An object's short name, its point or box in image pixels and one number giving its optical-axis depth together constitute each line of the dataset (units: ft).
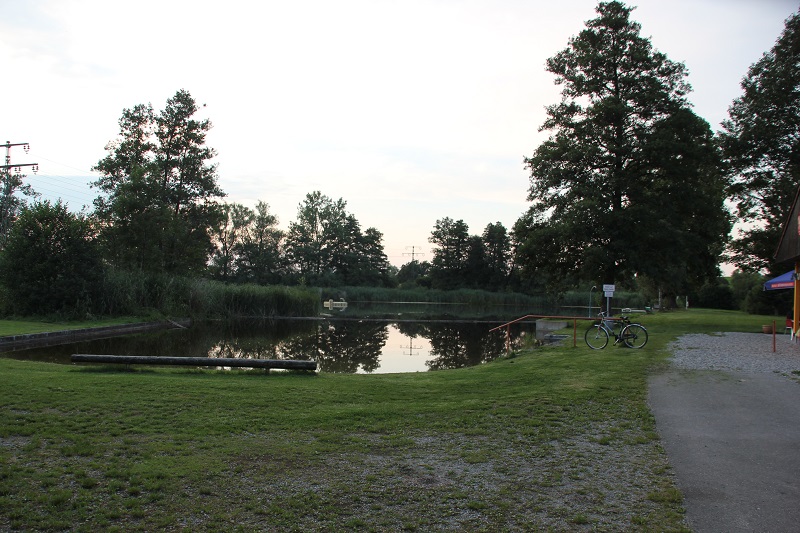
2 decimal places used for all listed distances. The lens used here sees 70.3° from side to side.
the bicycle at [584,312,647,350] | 47.91
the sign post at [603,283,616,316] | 61.18
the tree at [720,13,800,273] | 85.00
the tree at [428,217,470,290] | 259.60
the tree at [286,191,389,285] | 240.53
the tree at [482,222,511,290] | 259.39
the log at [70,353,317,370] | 34.35
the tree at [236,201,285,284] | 226.38
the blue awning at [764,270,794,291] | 61.16
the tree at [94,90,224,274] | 104.27
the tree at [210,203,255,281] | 224.53
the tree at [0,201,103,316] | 75.20
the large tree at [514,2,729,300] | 73.82
